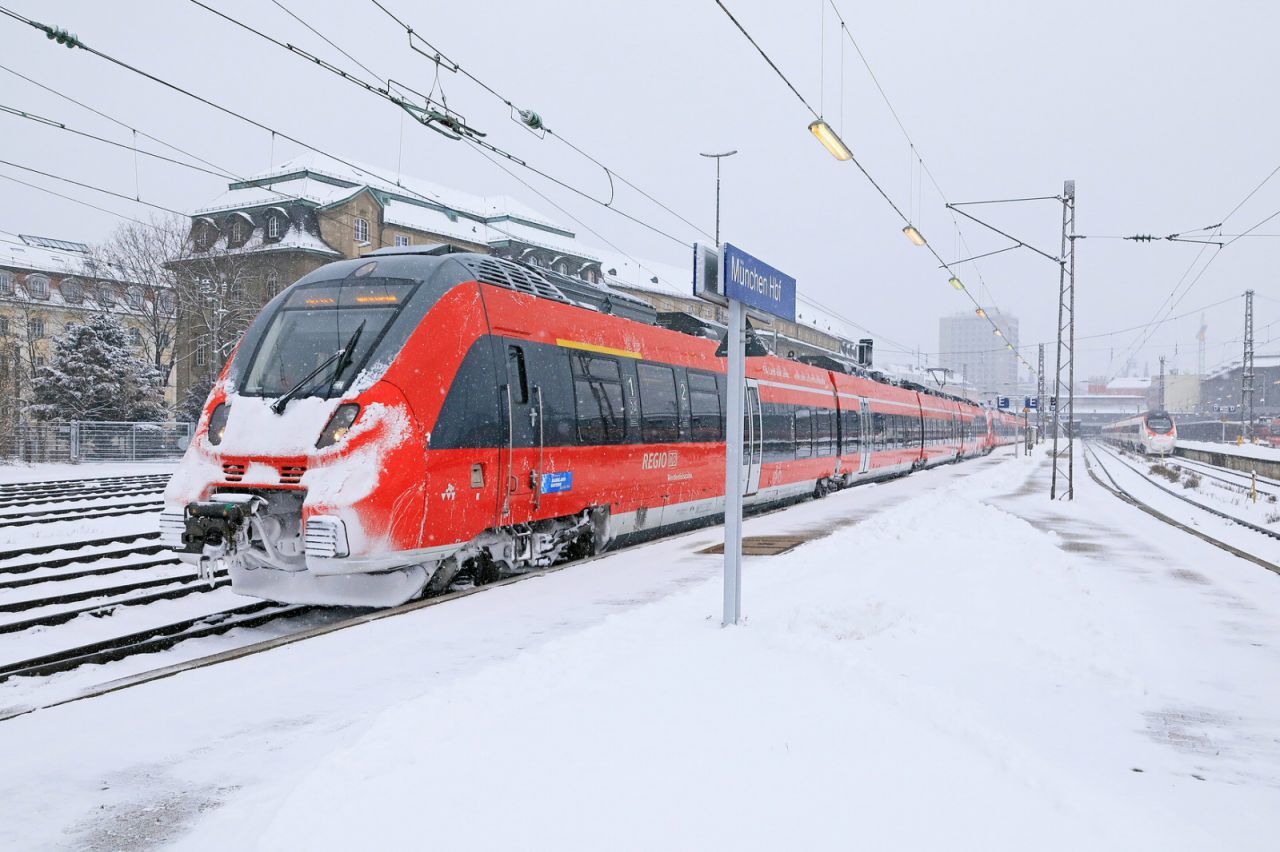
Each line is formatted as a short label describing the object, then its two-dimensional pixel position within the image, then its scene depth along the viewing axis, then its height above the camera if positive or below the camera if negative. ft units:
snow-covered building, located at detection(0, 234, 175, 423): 130.41 +21.01
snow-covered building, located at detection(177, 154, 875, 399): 152.56 +36.27
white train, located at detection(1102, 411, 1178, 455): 180.34 -2.84
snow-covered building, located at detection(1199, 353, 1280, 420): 340.18 +13.03
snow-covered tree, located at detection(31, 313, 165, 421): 117.39 +4.46
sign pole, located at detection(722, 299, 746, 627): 23.00 -0.35
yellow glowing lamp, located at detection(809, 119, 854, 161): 37.50 +12.12
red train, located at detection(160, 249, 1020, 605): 24.13 -0.68
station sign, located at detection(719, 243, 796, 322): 22.07 +3.60
